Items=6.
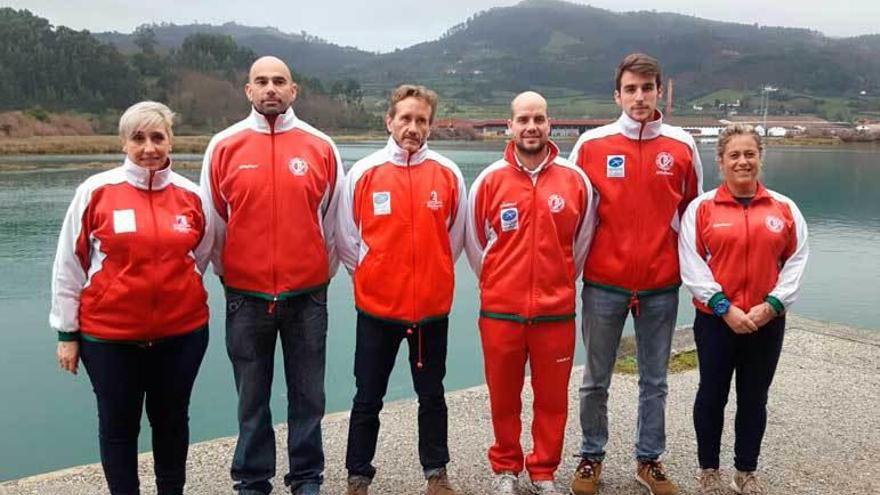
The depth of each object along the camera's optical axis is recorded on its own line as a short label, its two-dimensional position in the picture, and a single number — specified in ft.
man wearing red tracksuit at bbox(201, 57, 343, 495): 9.94
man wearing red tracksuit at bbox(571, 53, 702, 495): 10.74
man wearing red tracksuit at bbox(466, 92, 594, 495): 10.37
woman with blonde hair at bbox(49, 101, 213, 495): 8.97
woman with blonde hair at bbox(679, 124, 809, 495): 10.26
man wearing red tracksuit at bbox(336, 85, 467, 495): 10.22
